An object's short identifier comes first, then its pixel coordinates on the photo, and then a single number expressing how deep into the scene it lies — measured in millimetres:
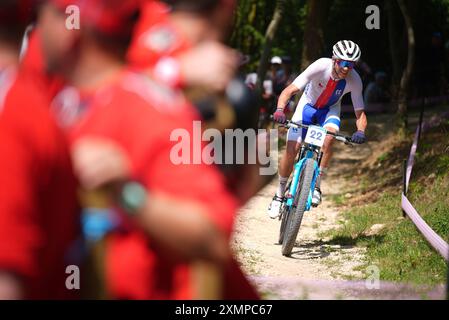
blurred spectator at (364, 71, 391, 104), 21375
